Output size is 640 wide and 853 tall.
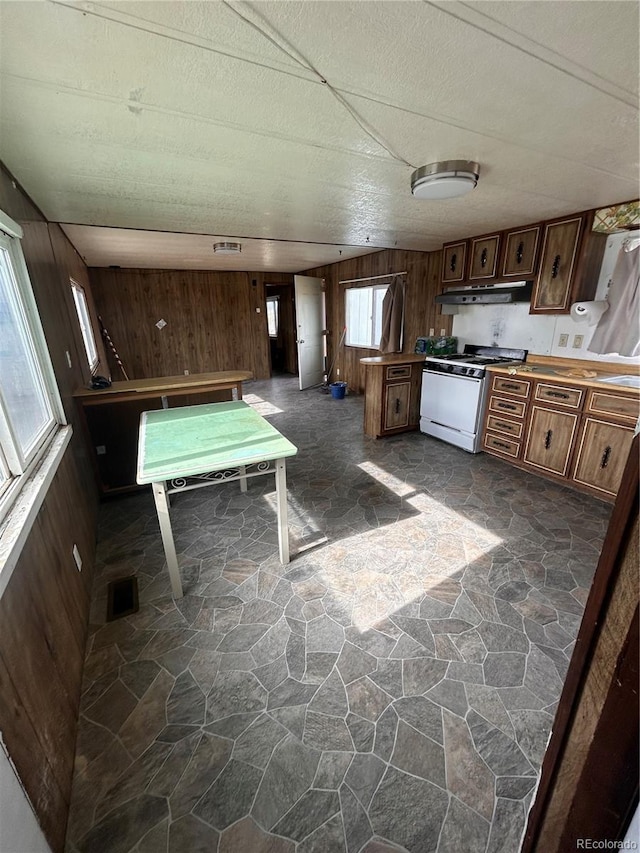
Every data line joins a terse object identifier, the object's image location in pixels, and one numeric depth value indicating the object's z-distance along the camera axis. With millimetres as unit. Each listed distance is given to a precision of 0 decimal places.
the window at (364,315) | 5648
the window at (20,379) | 1398
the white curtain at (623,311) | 2791
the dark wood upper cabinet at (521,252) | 3266
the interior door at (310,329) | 6234
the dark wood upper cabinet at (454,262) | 3979
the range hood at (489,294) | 3424
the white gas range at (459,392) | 3707
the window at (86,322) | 4418
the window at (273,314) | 9018
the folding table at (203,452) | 1809
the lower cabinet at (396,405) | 4254
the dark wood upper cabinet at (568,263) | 2938
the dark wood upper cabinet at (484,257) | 3621
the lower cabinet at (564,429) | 2729
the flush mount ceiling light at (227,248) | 4000
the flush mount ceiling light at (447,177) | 1921
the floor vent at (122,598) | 1924
